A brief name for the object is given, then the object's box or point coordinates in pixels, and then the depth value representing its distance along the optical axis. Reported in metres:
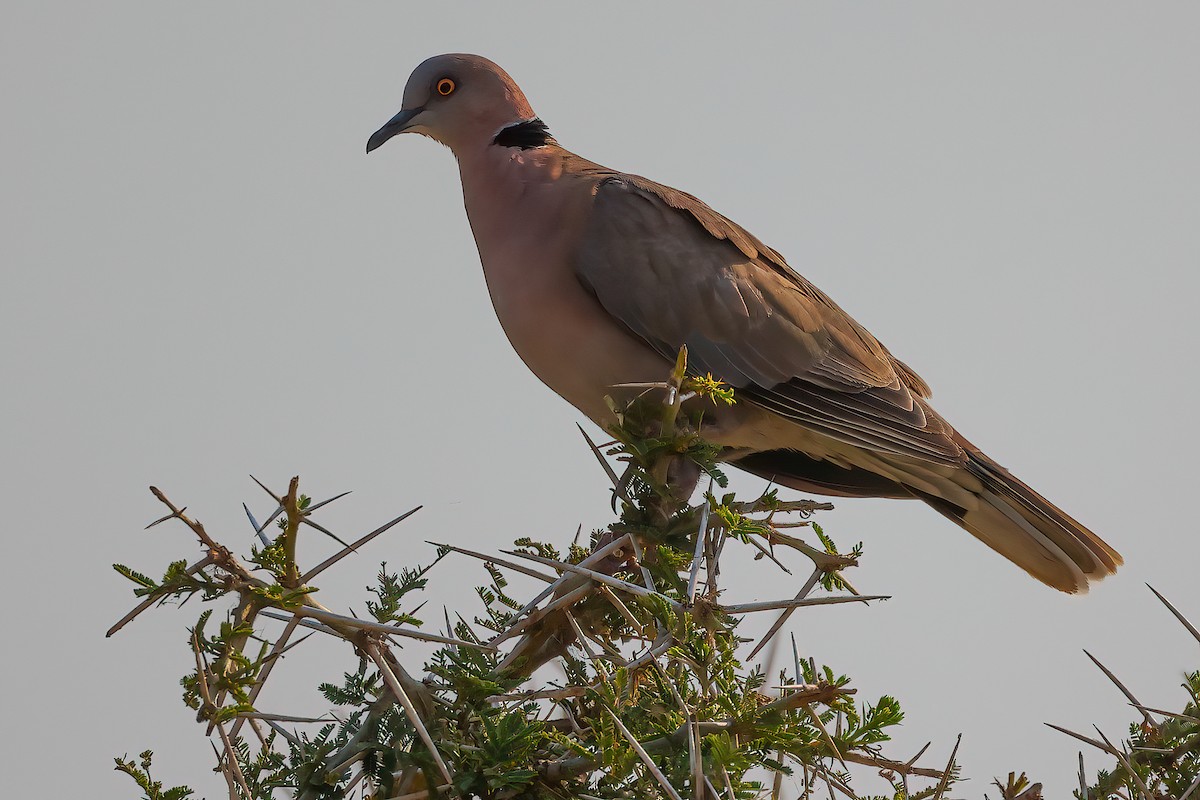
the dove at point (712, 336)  9.10
